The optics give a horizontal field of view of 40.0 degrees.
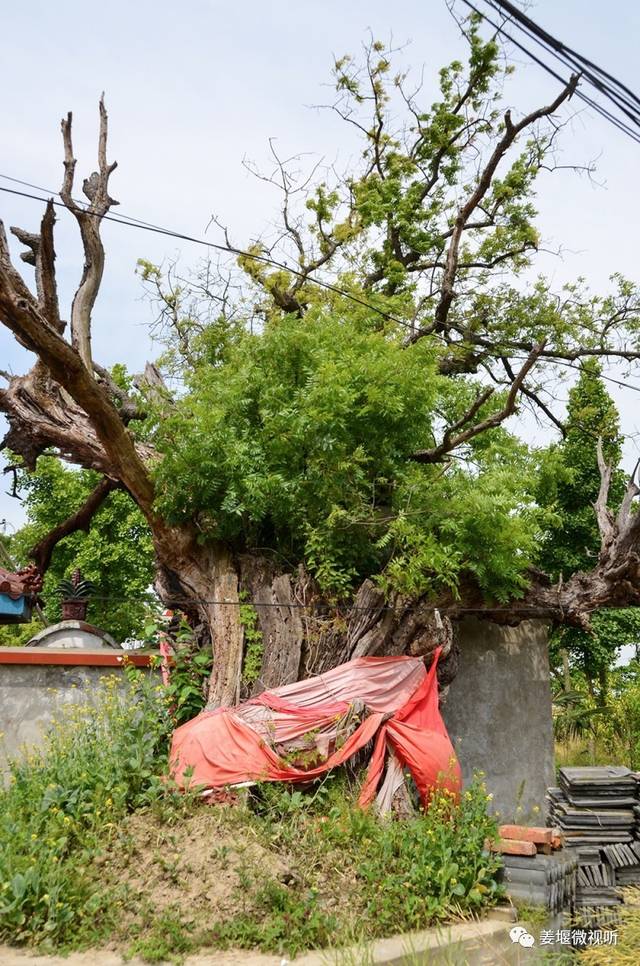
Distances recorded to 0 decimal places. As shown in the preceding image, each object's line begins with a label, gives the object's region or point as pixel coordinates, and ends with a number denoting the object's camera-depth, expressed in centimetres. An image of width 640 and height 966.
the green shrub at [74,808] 576
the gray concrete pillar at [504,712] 1095
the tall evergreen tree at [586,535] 1975
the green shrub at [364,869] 598
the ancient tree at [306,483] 887
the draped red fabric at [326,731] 768
